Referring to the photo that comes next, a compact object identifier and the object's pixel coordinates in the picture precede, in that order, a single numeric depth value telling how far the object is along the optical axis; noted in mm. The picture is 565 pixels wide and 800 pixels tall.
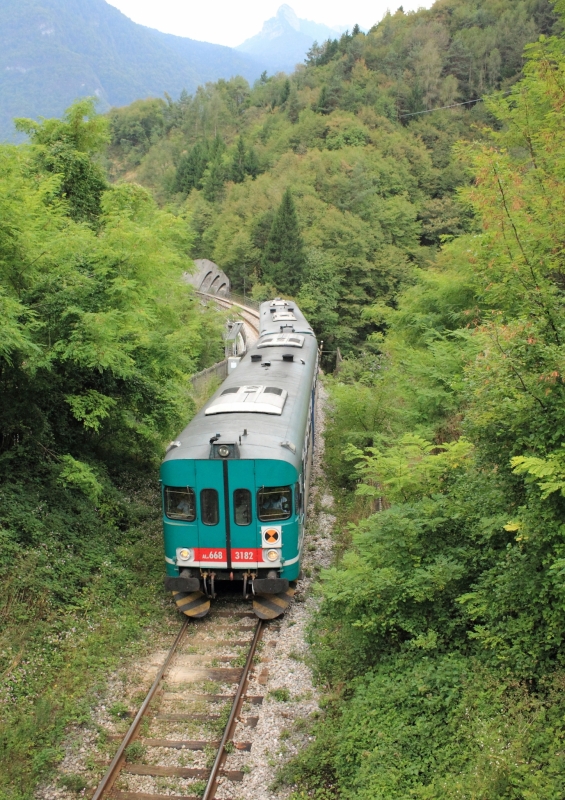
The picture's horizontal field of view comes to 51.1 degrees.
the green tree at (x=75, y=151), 15102
